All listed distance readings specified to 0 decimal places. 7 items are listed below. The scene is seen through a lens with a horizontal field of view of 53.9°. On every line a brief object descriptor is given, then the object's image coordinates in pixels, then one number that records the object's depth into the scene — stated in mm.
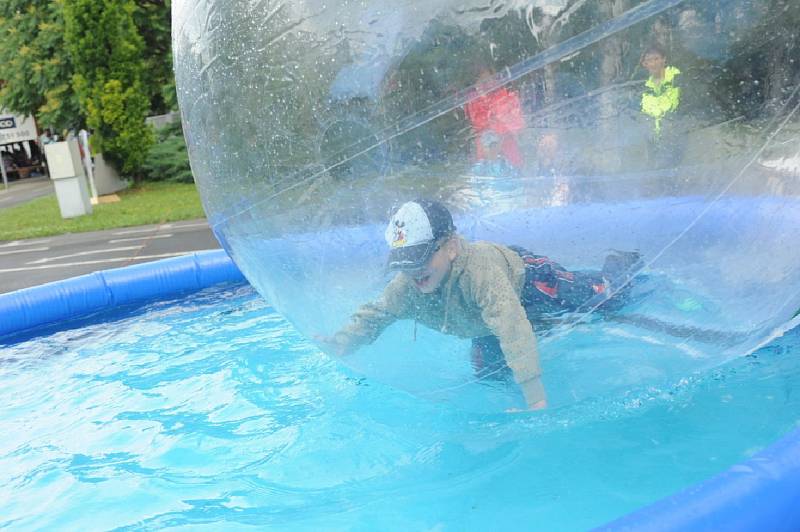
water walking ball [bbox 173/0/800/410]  2363
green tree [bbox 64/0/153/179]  14820
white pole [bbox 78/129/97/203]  14761
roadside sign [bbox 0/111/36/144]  20406
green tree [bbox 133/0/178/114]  17453
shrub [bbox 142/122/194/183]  17047
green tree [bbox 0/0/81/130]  17281
